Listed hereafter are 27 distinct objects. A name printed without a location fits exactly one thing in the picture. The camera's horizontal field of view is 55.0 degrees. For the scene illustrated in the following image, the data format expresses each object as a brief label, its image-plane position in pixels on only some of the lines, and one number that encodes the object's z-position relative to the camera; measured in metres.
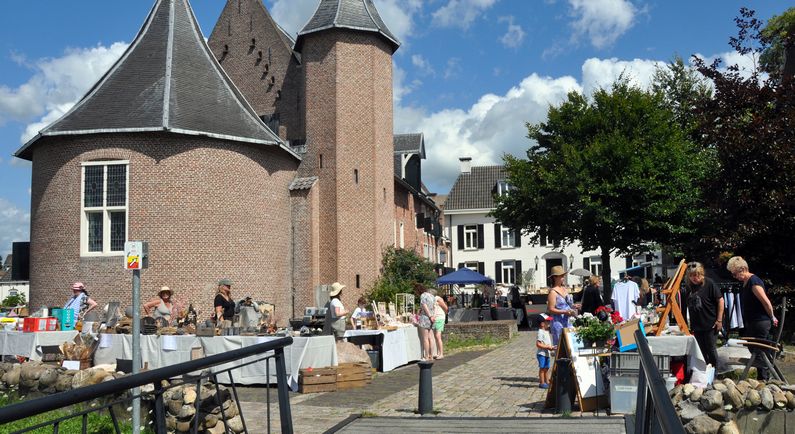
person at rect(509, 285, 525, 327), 29.47
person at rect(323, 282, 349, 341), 13.96
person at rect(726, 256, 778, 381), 9.50
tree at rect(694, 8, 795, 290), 17.11
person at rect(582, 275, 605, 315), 16.78
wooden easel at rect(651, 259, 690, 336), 9.08
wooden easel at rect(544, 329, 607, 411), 9.10
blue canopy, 30.62
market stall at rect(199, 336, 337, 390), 12.66
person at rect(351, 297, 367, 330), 18.01
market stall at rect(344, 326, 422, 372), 15.30
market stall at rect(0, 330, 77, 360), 15.50
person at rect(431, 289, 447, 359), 16.22
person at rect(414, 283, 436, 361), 15.98
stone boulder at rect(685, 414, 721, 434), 7.06
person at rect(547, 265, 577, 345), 10.71
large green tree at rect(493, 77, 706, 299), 28.23
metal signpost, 8.23
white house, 54.59
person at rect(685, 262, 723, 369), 9.52
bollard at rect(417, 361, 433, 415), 9.43
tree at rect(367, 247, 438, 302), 29.41
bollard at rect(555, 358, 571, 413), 9.12
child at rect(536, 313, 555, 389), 10.97
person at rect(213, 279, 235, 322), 15.71
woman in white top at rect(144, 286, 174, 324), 15.07
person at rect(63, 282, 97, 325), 17.50
